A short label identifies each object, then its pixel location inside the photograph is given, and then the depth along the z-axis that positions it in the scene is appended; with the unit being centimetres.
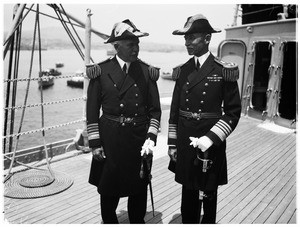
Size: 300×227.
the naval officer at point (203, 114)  266
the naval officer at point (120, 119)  277
